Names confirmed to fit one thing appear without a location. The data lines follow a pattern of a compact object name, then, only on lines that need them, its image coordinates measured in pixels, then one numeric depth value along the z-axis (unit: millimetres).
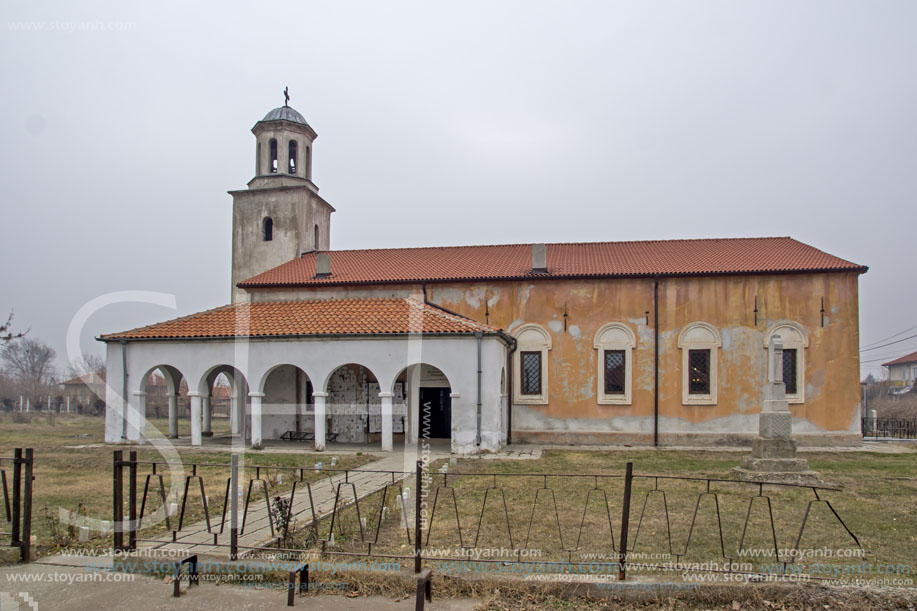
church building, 20484
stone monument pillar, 13492
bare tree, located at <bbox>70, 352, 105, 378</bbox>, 61312
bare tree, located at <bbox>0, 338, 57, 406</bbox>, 56281
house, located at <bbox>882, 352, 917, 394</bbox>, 77188
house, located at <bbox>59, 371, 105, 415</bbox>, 40281
